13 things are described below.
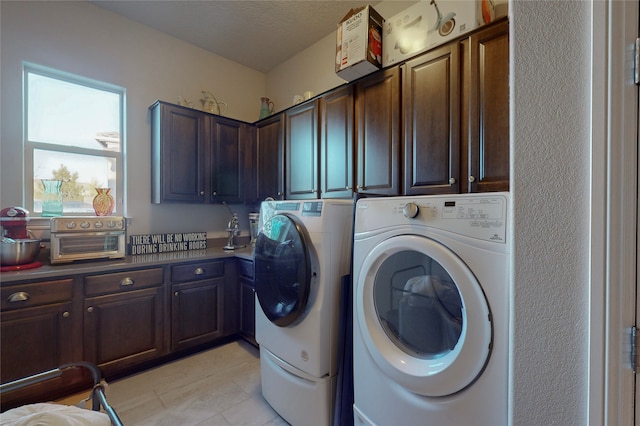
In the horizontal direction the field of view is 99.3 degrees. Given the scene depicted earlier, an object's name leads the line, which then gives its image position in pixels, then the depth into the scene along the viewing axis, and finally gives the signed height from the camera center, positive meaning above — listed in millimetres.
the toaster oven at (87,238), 1868 -193
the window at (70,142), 2100 +589
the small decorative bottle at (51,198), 2098 +106
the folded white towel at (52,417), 721 -587
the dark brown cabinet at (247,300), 2340 -785
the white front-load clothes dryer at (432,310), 850 -371
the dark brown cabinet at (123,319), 1815 -766
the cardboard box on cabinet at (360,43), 1774 +1137
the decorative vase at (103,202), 2266 +79
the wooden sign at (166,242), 2401 -293
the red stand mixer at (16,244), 1672 -202
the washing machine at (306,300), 1367 -468
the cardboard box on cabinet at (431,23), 1483 +1113
